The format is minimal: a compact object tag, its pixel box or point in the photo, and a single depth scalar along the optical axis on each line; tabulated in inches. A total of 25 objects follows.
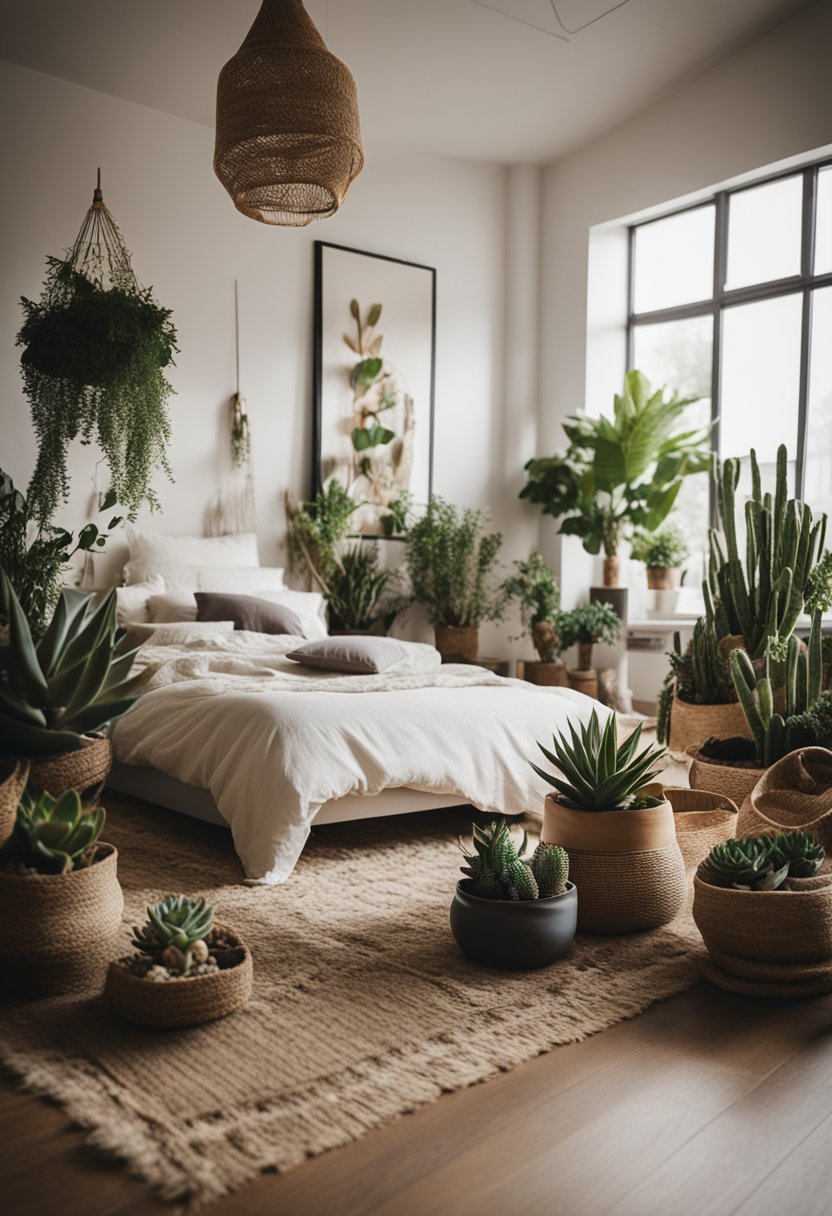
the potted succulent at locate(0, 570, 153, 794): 84.4
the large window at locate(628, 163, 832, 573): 242.5
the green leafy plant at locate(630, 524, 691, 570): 271.6
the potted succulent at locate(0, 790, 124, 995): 83.0
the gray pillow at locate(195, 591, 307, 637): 199.2
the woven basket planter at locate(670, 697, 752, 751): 183.0
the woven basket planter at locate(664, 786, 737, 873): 122.7
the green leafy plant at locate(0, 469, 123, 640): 114.3
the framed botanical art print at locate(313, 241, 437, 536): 261.3
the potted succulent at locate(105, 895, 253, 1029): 80.1
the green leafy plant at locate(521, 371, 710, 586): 260.8
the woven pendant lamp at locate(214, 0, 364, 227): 127.0
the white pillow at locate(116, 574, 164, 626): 203.2
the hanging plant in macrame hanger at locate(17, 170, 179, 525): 160.9
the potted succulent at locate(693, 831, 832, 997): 90.7
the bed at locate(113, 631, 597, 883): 120.8
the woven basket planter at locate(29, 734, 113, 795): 87.8
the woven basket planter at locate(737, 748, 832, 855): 125.2
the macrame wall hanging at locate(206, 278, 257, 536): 244.8
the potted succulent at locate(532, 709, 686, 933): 104.3
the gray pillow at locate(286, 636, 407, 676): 160.1
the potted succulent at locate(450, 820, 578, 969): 93.9
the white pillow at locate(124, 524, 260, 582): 218.1
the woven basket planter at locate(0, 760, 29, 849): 82.4
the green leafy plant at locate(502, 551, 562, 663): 266.4
